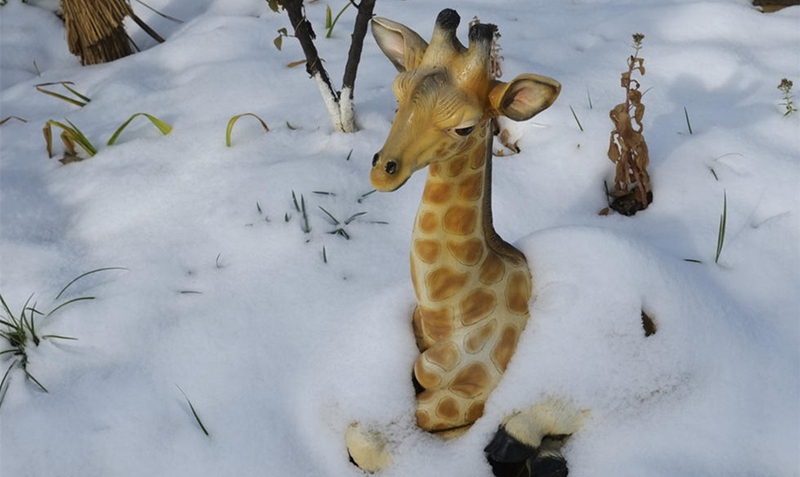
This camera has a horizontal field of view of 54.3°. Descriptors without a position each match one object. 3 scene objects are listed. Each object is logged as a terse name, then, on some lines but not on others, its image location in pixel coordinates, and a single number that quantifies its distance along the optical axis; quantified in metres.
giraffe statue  1.40
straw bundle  3.17
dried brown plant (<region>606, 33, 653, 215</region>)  2.23
